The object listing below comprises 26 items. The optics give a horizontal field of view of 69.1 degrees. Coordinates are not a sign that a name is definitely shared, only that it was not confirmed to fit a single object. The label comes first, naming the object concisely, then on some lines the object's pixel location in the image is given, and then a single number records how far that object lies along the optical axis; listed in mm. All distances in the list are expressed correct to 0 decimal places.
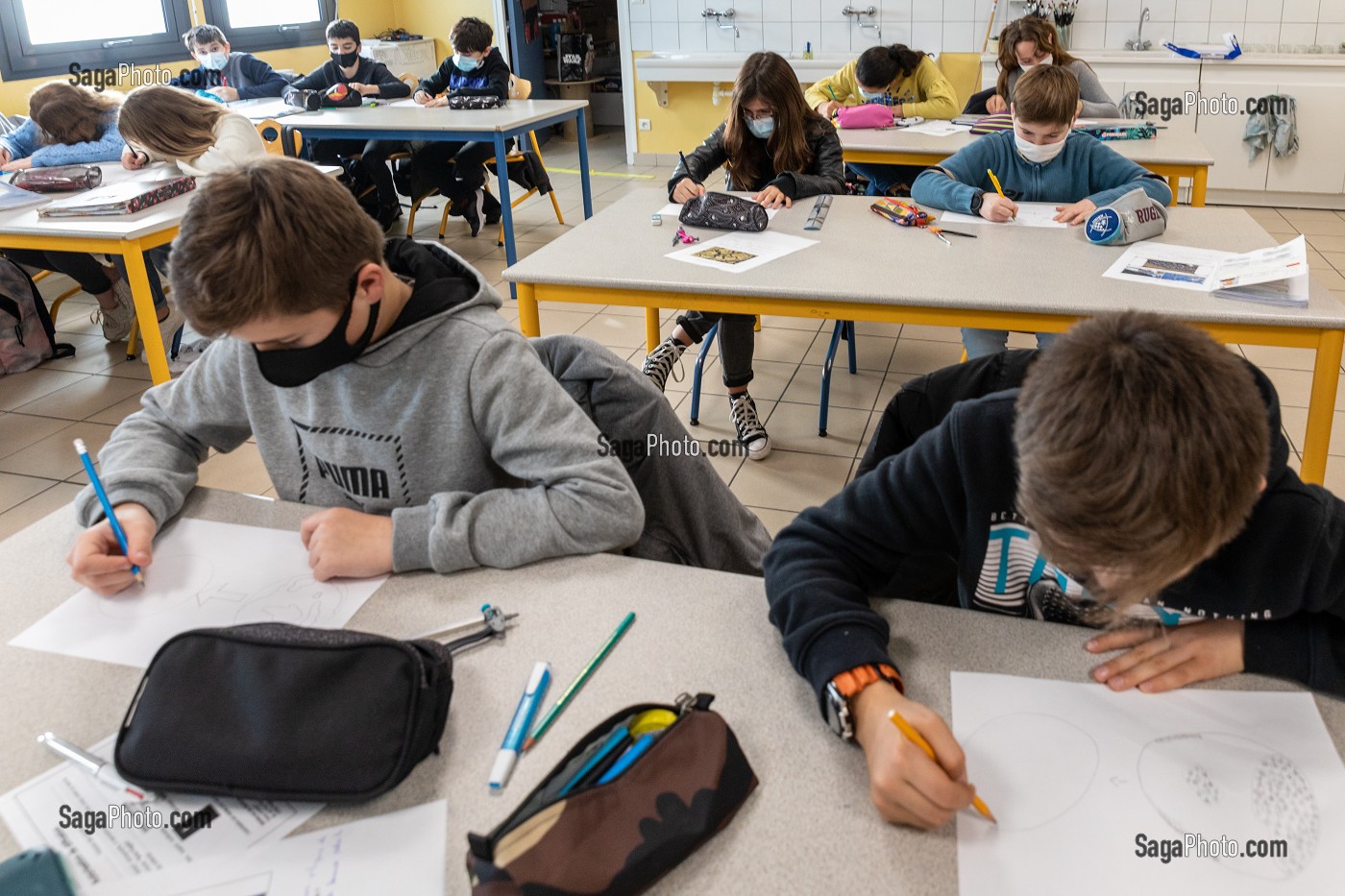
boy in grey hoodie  1027
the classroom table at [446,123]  4282
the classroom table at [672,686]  708
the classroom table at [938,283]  1758
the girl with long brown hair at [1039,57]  3969
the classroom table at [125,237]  2600
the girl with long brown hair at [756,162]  2803
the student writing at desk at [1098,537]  687
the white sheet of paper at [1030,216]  2412
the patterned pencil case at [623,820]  655
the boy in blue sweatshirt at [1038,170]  2471
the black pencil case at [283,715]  746
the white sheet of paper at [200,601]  971
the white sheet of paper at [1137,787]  687
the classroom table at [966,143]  3227
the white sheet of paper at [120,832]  725
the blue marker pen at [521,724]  782
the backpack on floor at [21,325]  3520
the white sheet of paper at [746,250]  2154
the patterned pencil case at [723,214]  2410
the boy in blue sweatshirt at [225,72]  5324
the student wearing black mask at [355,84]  5328
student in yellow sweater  4098
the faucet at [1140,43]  5531
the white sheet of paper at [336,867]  700
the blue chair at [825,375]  2832
